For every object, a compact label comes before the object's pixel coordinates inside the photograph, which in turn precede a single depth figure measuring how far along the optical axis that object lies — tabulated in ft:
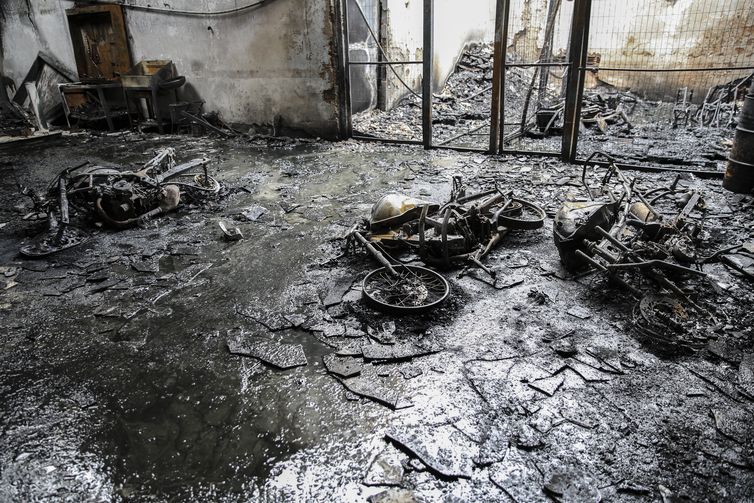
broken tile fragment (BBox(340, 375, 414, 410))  10.59
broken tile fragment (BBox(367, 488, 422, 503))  8.33
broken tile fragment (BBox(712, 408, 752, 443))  9.39
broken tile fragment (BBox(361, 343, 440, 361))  12.09
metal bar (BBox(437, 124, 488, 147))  34.63
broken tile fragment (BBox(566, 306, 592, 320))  13.56
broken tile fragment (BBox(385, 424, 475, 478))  8.91
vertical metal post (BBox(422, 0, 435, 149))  30.12
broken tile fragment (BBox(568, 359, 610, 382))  11.10
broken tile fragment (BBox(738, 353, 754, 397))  10.61
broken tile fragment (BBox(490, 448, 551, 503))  8.32
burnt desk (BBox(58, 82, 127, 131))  43.66
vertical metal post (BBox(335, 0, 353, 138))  33.86
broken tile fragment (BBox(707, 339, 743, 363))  11.55
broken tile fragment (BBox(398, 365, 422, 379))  11.47
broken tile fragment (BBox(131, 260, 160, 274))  17.34
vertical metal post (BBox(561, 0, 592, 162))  25.23
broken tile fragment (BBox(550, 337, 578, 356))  12.03
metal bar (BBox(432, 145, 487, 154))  31.68
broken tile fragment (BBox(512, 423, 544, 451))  9.34
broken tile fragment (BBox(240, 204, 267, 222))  22.06
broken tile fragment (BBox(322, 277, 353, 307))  14.80
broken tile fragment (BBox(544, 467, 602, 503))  8.21
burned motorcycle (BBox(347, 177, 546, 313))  14.52
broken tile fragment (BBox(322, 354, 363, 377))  11.61
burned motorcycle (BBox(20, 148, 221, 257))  19.49
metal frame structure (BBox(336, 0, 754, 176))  25.79
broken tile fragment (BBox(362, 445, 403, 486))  8.70
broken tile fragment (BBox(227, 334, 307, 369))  12.05
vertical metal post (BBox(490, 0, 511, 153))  27.86
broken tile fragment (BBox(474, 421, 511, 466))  9.09
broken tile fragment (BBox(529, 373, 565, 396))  10.77
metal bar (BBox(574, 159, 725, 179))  25.13
